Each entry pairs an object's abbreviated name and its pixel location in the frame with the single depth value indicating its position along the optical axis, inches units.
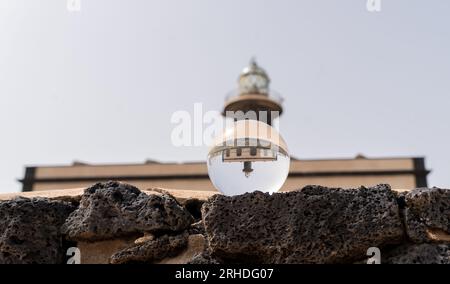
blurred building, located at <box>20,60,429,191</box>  601.2
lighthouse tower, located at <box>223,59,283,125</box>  835.4
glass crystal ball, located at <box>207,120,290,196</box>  54.7
